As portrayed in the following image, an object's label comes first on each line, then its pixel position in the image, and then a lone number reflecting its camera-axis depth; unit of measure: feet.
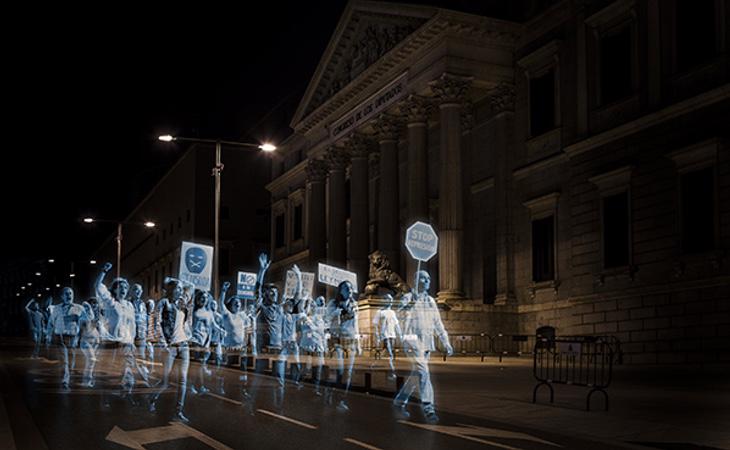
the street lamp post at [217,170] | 106.42
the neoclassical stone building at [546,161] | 94.38
